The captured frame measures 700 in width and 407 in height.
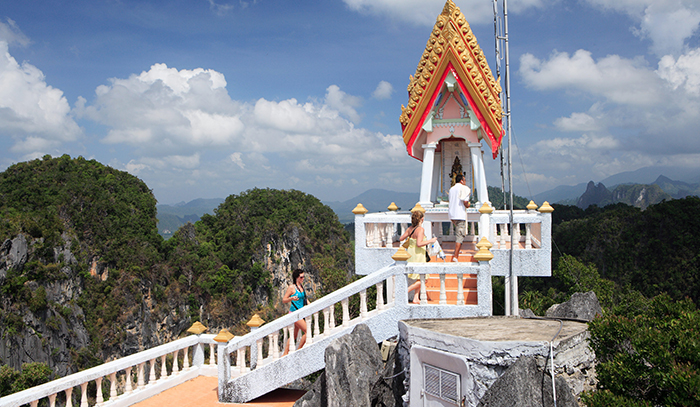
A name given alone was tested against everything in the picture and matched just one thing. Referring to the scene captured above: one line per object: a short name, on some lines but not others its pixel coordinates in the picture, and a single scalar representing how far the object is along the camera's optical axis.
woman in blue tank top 7.42
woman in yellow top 7.32
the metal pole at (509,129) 7.79
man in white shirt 8.98
